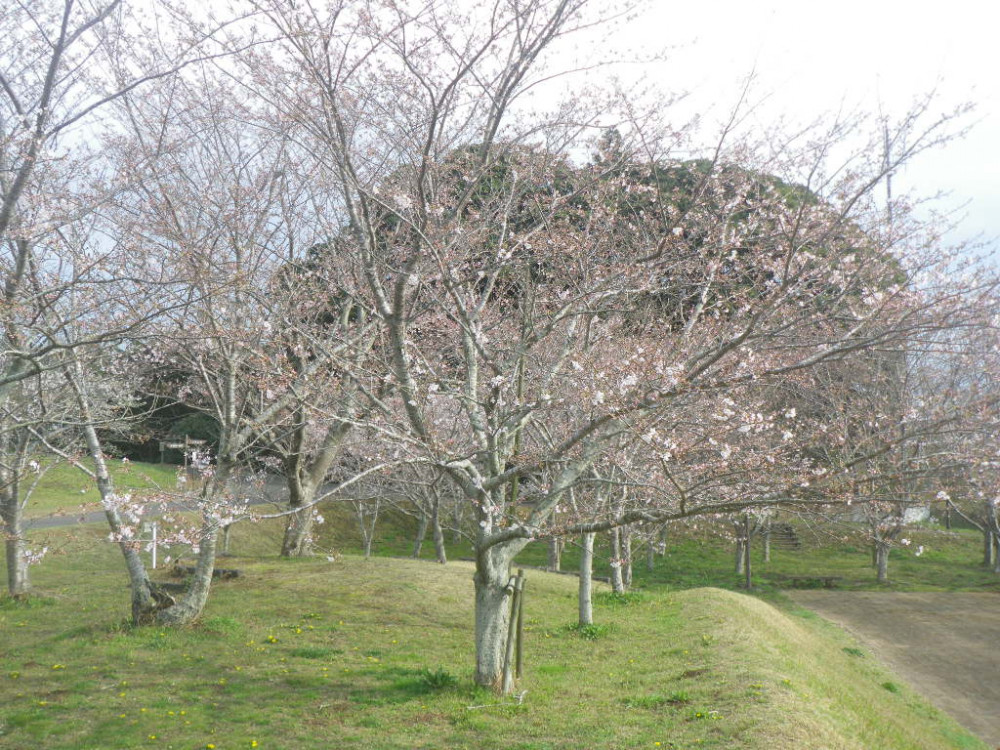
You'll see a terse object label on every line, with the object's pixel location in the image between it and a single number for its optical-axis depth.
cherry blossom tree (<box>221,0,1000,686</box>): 6.52
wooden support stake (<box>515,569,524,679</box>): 8.39
